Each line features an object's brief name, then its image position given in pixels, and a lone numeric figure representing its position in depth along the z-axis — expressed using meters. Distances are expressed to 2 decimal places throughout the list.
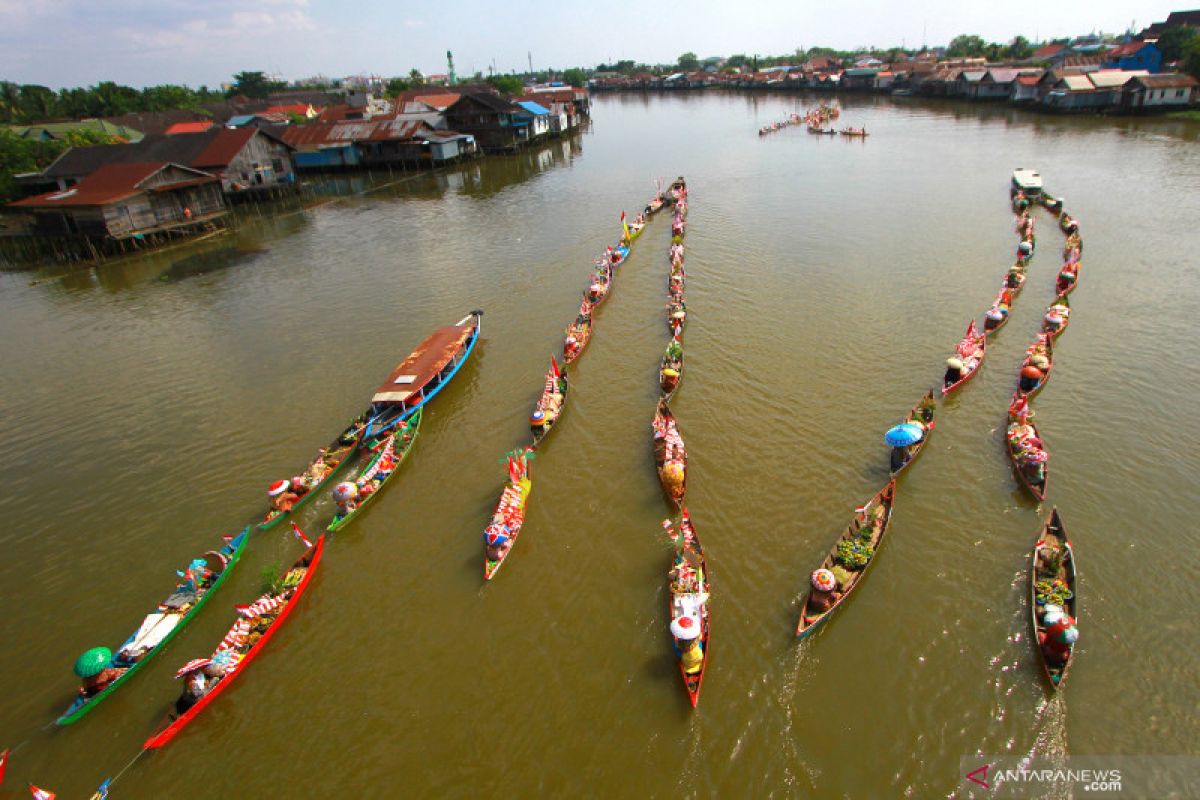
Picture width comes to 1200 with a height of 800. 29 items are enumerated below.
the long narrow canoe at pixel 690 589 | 14.10
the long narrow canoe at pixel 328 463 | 20.16
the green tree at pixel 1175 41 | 85.88
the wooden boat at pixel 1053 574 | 13.78
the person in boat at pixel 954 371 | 24.02
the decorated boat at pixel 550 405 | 23.05
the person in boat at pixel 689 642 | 14.03
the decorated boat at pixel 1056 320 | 27.62
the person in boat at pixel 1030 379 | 23.16
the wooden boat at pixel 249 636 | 14.29
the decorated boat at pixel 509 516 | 17.62
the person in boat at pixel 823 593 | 15.10
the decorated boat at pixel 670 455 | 19.28
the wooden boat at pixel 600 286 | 34.94
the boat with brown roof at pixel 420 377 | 24.03
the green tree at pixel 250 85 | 152.62
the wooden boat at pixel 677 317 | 29.99
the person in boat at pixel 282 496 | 20.11
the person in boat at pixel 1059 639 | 13.34
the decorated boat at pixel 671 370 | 25.17
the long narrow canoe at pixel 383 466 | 20.12
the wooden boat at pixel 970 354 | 24.20
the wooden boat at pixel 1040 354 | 23.62
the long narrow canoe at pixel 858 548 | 15.16
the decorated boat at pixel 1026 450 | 18.70
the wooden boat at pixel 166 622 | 14.69
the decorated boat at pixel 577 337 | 28.86
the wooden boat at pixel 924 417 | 20.74
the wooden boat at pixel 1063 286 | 31.24
